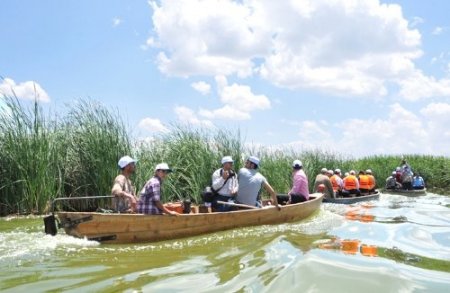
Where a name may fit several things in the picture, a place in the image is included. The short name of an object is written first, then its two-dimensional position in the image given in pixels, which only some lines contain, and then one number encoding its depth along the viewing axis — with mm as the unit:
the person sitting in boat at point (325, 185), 16703
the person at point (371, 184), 20558
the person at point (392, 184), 24578
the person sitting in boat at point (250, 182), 10734
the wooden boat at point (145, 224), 7984
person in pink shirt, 13062
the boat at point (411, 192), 22970
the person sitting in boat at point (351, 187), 18994
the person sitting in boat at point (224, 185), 10438
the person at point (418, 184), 24000
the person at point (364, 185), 20375
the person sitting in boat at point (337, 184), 18844
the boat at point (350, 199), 16938
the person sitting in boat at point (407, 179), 24578
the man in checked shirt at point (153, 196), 8562
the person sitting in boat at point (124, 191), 8773
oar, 9946
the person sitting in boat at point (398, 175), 25703
